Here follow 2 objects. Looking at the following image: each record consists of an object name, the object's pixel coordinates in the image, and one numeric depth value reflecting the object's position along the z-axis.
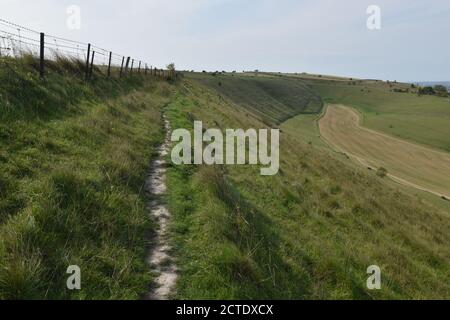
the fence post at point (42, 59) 14.75
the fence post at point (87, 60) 20.35
